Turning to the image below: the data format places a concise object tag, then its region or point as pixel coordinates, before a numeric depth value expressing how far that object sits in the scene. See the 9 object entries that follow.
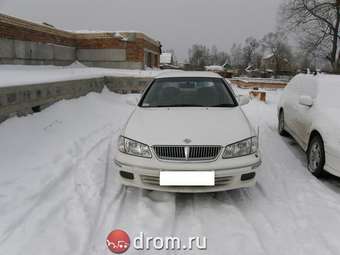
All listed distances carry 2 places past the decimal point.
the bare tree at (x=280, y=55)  63.03
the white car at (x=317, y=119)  3.85
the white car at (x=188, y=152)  3.04
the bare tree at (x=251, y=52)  79.17
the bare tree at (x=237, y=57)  80.55
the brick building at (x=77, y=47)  10.79
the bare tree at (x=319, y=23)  29.72
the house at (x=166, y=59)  54.19
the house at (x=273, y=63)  62.34
